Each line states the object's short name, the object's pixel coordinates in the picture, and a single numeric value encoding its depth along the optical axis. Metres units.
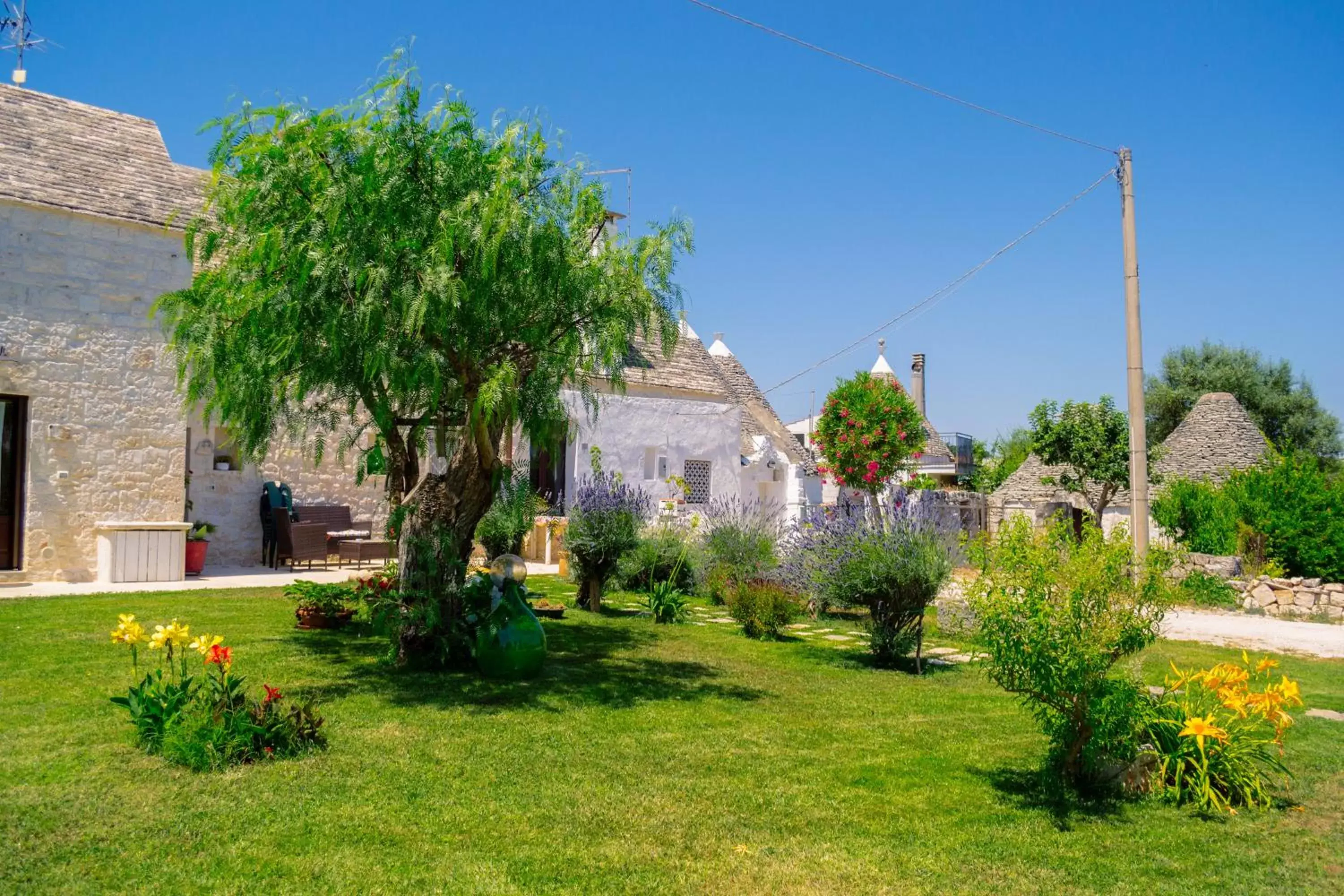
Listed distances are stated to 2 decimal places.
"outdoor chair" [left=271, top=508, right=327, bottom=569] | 14.56
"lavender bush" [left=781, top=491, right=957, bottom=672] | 8.46
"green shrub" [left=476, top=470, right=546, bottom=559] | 12.14
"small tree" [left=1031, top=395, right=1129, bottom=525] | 23.22
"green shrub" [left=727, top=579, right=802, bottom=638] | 10.09
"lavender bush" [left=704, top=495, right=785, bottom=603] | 12.59
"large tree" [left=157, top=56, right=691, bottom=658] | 6.37
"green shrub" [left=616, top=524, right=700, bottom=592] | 12.89
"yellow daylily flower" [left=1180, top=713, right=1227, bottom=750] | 4.84
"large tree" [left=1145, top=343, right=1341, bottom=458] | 39.75
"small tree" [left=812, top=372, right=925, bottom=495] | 23.20
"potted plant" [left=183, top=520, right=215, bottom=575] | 13.73
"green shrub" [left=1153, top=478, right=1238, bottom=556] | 17.61
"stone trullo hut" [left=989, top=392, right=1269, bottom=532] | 25.91
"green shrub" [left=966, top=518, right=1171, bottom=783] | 4.76
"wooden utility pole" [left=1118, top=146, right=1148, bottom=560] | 11.40
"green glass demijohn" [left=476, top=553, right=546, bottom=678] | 7.51
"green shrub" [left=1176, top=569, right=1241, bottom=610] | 15.16
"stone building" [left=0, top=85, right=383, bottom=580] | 12.24
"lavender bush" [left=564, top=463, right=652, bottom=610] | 11.72
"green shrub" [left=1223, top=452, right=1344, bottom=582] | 16.47
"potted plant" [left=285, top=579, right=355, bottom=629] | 9.45
